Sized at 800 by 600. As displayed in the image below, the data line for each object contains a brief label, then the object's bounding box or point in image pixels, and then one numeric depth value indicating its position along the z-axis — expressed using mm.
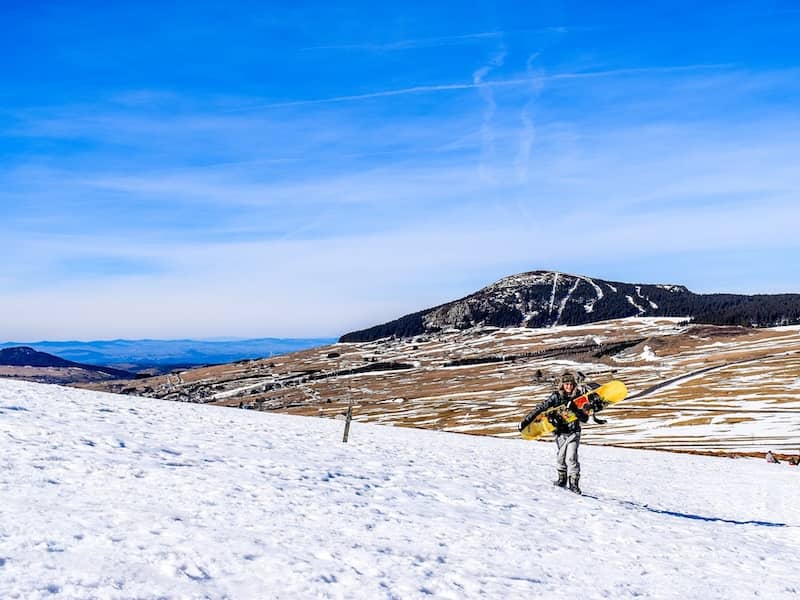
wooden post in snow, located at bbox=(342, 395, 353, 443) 29509
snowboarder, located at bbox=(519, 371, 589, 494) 20922
